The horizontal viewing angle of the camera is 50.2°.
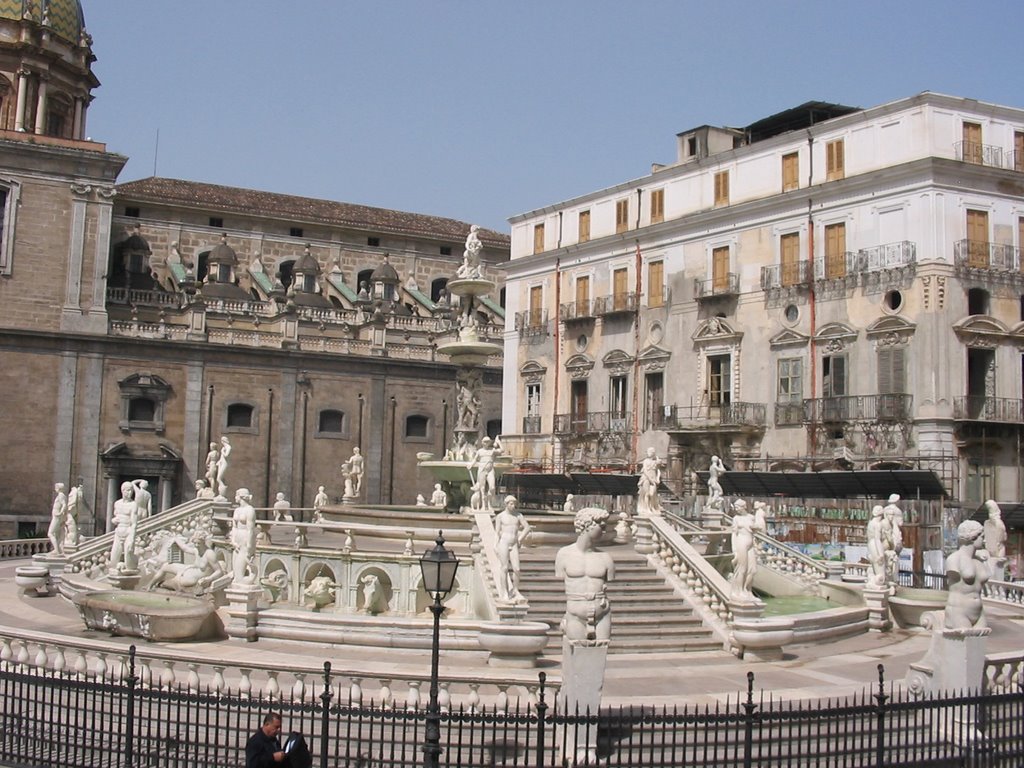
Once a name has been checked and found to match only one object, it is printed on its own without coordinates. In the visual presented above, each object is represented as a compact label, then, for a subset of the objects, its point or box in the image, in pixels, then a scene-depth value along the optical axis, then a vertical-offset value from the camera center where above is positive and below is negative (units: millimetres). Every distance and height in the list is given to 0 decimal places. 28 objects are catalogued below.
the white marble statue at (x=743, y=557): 17266 -1150
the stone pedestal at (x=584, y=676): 10531 -1872
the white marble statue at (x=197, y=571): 17516 -1613
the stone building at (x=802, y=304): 32125 +6076
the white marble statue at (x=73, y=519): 25859 -1179
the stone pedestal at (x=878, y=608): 19781 -2186
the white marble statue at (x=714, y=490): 26362 -140
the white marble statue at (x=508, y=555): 16000 -1111
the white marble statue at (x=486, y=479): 20500 +0
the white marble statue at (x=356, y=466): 33938 +306
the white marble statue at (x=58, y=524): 24984 -1289
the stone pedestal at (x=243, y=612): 16266 -2068
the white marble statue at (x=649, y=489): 21062 -122
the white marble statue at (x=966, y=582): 11984 -1016
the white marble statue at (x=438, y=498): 31844 -591
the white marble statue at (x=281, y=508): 24489 -753
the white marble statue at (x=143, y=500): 22306 -613
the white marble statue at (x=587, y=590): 10742 -1075
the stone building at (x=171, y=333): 42062 +5805
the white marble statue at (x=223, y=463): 29016 +270
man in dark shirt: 8719 -2189
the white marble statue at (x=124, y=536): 21609 -1296
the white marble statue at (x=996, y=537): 25953 -1106
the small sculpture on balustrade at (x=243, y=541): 16891 -1056
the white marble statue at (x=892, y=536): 21531 -939
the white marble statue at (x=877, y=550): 20453 -1192
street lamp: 10305 -922
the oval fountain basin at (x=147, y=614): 15500 -2056
